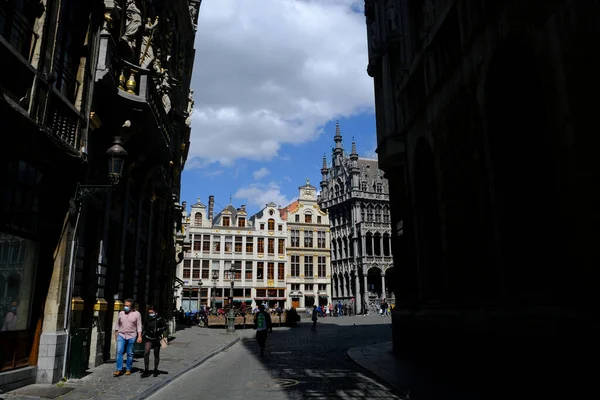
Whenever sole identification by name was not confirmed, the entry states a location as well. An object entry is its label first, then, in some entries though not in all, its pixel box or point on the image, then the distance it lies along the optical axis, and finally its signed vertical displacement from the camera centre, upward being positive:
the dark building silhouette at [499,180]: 6.62 +2.45
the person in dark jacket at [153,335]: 10.95 -0.66
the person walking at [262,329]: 15.86 -0.80
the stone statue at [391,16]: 17.23 +10.59
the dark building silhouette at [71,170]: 8.75 +3.01
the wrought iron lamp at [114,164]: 9.98 +3.03
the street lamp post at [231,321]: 28.88 -0.91
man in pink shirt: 11.17 -0.60
